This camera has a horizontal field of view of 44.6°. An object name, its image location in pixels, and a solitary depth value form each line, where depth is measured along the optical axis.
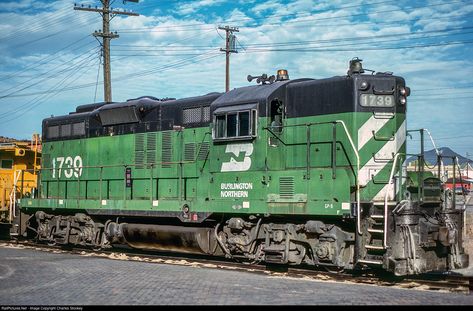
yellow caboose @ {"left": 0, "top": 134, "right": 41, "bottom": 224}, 19.48
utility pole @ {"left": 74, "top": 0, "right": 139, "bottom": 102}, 24.89
